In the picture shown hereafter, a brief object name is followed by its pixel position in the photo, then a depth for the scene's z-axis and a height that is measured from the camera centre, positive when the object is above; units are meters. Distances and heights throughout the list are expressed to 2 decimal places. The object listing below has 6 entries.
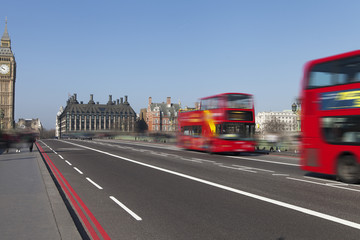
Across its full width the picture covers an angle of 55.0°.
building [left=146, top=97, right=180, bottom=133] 137.25 +8.14
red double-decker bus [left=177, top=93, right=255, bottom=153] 22.44 +0.76
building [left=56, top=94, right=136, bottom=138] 187.25 +10.88
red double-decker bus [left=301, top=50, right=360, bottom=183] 11.02 +0.55
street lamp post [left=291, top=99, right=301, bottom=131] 29.25 +2.30
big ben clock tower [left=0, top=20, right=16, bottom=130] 145.50 +23.23
